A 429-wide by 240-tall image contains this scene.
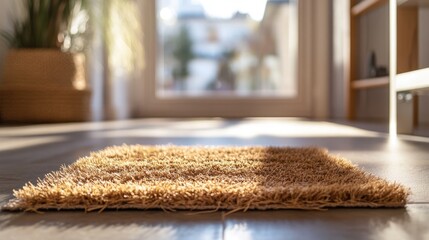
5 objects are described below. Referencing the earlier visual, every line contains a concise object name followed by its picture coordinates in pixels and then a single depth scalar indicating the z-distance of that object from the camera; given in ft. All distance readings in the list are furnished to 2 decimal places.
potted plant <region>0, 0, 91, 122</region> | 9.48
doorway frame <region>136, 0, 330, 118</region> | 11.56
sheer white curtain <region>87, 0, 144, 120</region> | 9.53
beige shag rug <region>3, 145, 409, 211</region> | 2.17
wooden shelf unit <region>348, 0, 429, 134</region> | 5.37
